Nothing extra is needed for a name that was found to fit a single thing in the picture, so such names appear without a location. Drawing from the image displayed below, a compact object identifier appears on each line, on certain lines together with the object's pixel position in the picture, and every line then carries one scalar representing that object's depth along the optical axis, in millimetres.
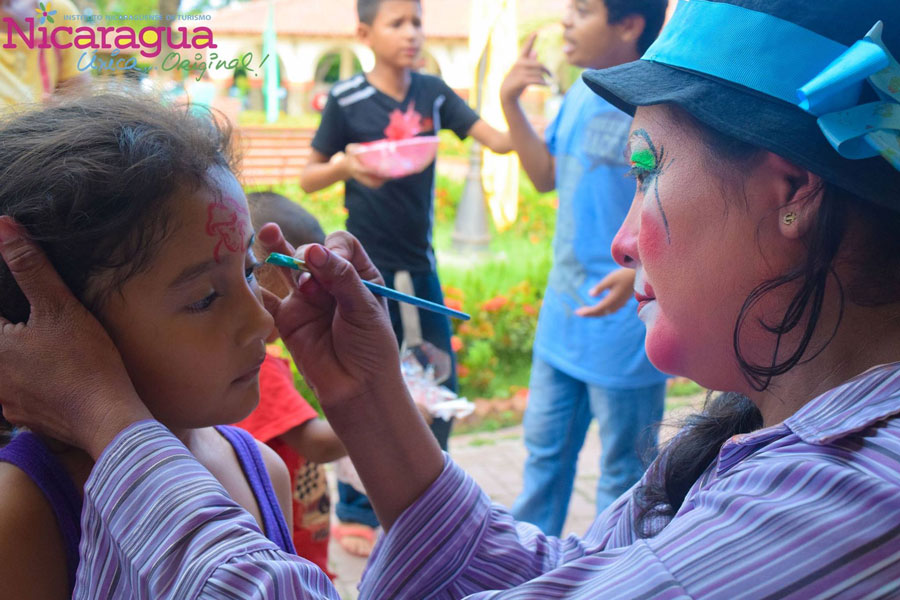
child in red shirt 2039
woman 851
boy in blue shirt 2779
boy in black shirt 3287
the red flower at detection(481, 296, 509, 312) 5469
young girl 1123
